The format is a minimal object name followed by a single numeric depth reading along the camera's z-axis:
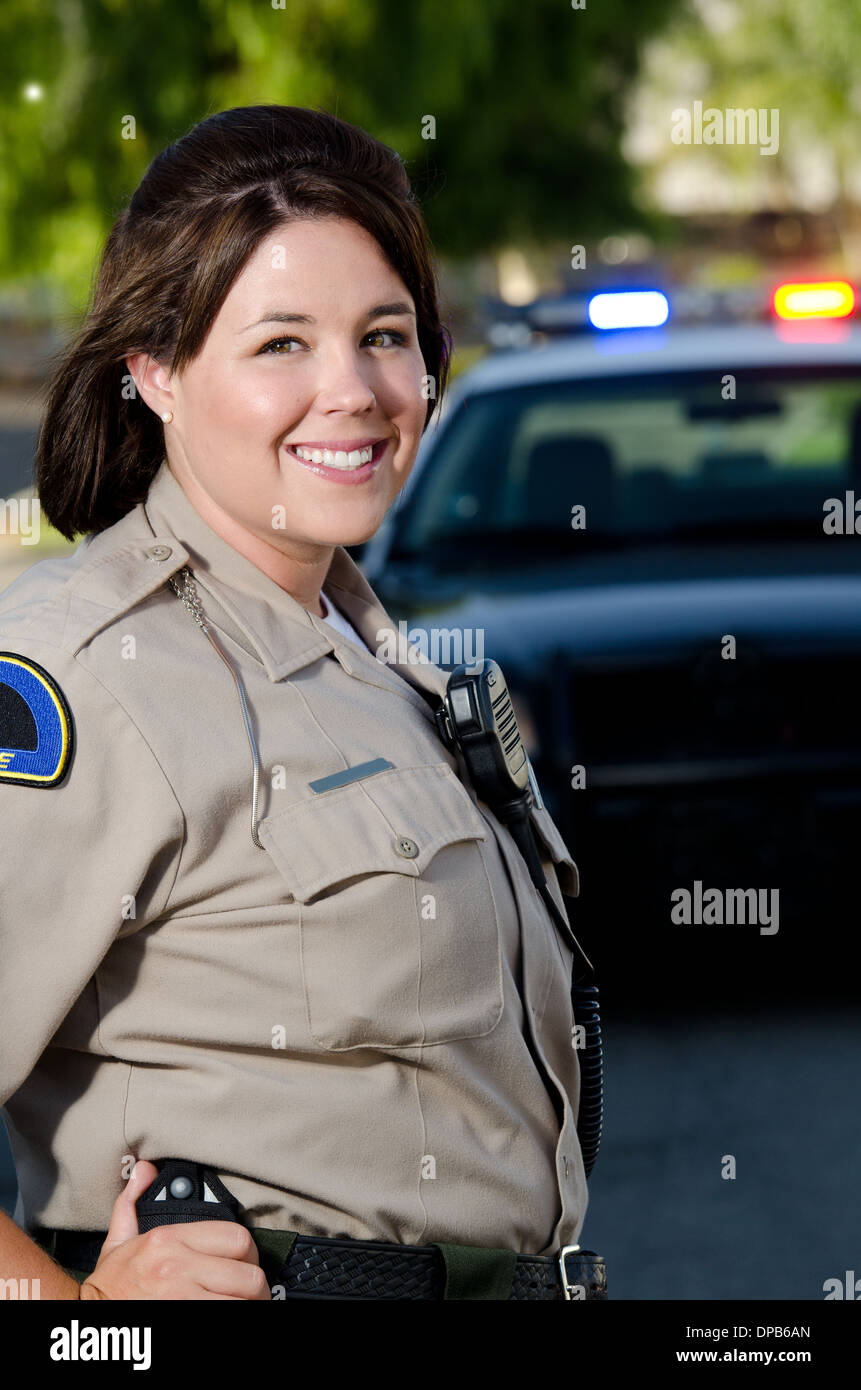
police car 4.09
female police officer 1.97
